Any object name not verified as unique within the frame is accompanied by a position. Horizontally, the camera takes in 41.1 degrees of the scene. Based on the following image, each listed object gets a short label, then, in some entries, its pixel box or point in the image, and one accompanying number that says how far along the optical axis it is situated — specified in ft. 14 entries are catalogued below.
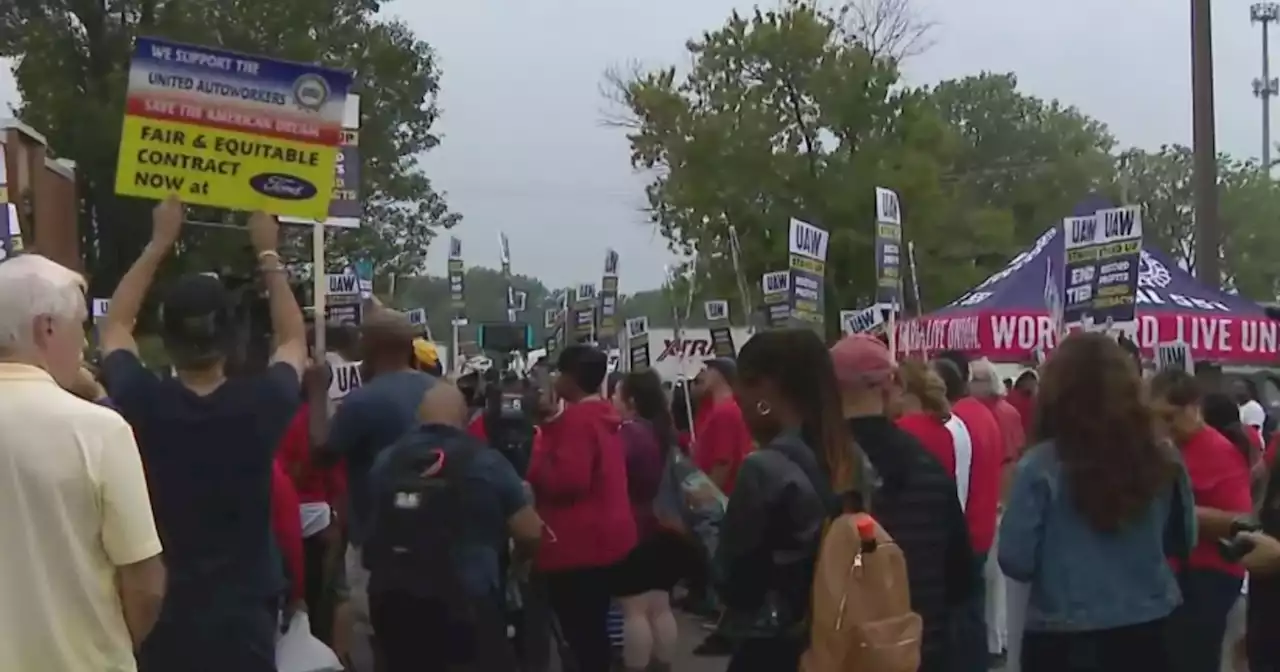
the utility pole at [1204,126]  65.46
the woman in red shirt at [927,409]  27.20
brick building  65.67
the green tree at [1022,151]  237.04
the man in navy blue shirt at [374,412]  22.16
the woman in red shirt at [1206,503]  22.53
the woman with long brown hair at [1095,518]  16.96
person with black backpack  18.84
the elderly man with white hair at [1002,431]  34.32
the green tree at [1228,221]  245.45
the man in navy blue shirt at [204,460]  15.03
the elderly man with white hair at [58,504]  11.83
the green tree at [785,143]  124.16
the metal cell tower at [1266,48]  260.01
